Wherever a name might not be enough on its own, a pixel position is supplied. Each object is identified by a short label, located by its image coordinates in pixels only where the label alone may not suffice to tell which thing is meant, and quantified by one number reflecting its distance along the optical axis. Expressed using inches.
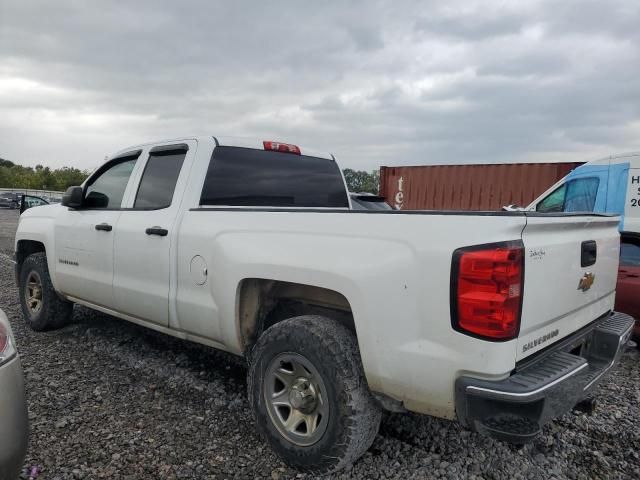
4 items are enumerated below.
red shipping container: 493.7
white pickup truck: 79.0
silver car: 73.2
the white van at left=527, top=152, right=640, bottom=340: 240.4
